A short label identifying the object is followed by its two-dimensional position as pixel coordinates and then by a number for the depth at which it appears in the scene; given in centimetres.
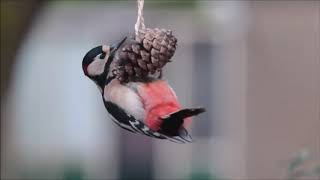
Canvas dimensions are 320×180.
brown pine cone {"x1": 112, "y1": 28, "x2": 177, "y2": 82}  705
